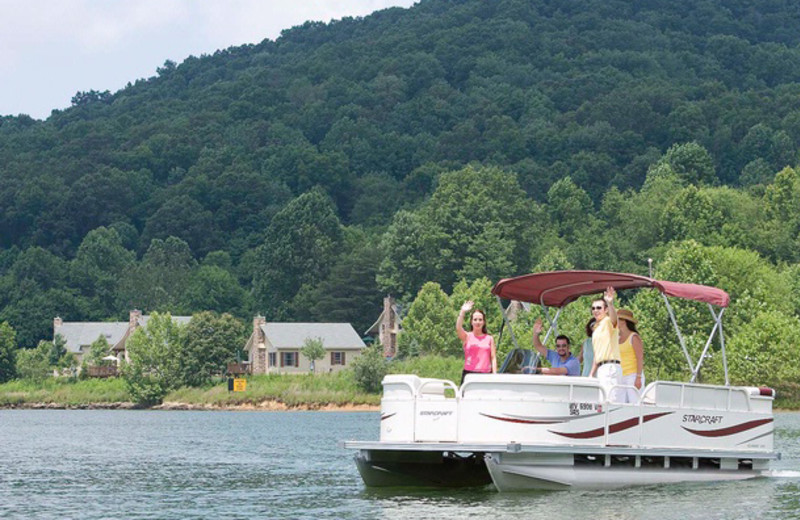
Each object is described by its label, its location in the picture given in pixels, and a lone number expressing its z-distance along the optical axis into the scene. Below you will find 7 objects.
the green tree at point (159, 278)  151.25
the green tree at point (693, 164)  136.02
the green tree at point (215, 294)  143.12
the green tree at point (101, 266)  155.50
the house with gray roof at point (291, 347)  111.38
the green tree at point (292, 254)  142.00
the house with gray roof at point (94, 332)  124.38
